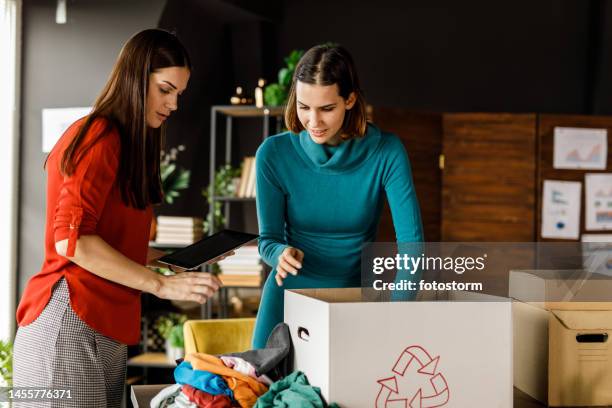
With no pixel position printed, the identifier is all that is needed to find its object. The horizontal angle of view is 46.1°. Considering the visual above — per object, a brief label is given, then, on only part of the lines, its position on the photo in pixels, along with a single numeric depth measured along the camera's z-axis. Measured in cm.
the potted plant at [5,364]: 371
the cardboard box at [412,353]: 122
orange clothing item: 128
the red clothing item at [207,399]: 124
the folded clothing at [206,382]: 128
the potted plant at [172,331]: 450
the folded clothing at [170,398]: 130
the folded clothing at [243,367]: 133
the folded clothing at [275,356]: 136
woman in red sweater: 137
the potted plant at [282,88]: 474
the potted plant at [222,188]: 482
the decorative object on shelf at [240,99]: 491
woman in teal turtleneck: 169
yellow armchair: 249
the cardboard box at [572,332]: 141
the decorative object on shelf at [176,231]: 461
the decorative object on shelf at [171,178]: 462
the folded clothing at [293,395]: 120
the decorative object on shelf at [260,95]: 481
